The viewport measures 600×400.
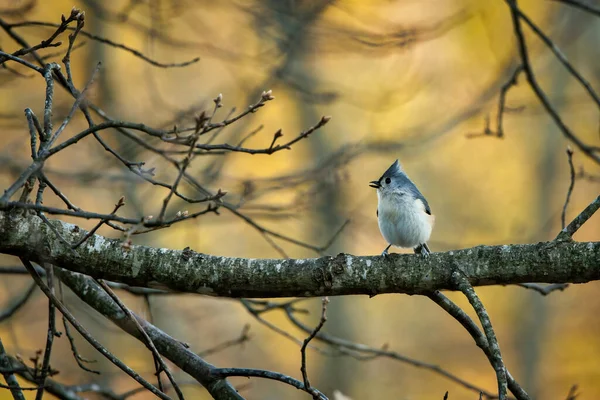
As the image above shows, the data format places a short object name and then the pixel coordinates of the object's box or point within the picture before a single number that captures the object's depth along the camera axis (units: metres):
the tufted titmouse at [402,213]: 7.67
